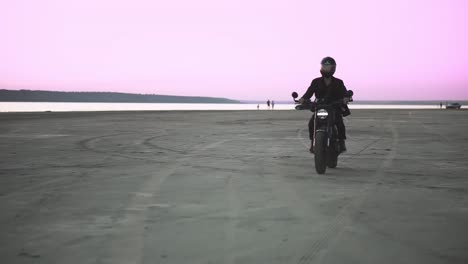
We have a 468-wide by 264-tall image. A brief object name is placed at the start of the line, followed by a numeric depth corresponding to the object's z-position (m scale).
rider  8.79
